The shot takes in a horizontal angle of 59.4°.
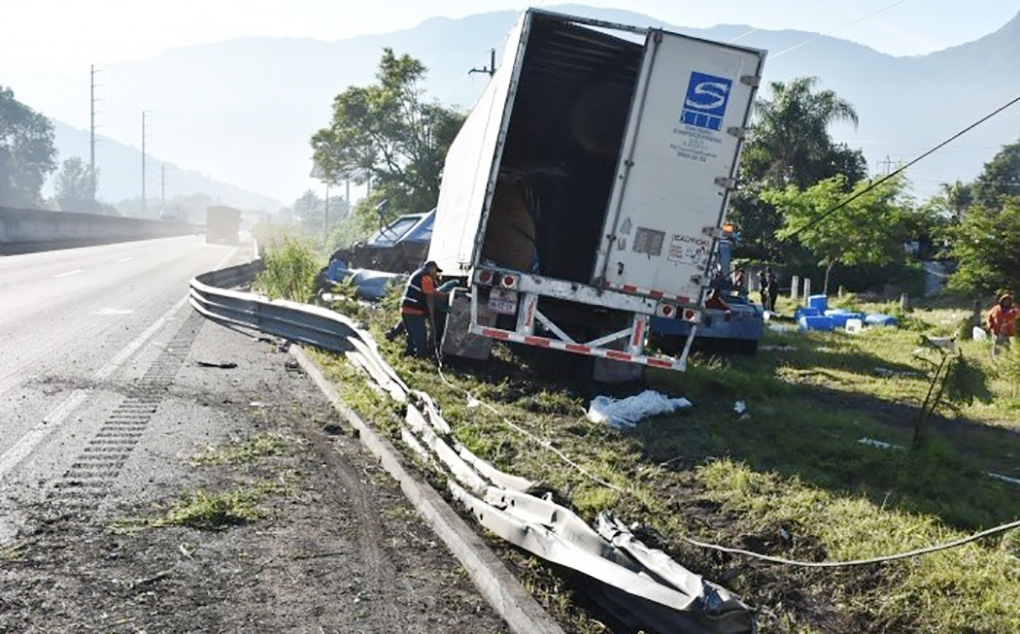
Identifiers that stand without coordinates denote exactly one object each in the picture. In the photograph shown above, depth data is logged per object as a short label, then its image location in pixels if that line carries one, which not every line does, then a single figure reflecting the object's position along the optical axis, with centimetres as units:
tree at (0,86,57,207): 10450
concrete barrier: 3722
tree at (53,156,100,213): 15538
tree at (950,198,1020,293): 2294
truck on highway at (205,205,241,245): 8113
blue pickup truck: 1914
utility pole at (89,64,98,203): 12206
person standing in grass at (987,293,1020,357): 1619
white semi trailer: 902
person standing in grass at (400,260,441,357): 1120
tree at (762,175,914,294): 3381
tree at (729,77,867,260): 4778
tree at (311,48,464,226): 4906
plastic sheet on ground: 853
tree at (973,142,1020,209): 6825
